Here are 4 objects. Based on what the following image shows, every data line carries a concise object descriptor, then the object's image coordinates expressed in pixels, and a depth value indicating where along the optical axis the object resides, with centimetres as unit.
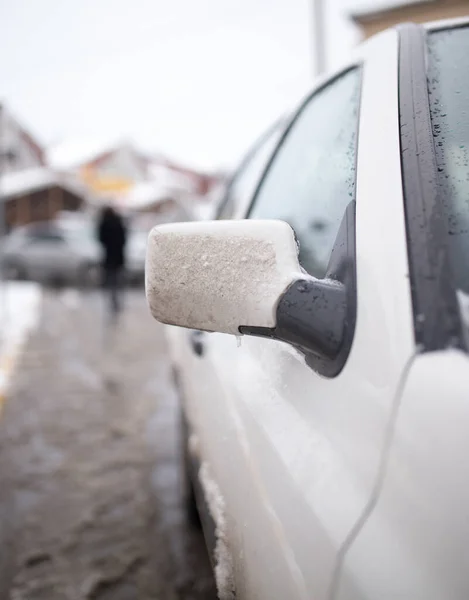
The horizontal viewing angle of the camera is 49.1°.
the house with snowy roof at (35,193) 2061
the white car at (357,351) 68
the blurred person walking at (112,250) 777
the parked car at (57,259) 1211
